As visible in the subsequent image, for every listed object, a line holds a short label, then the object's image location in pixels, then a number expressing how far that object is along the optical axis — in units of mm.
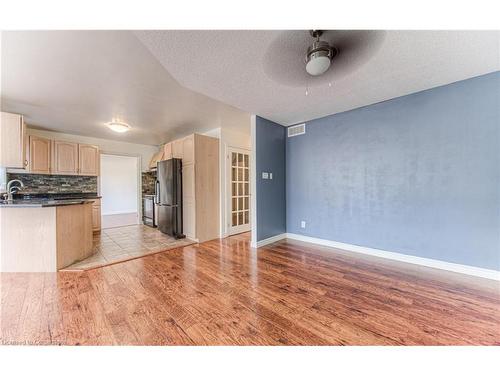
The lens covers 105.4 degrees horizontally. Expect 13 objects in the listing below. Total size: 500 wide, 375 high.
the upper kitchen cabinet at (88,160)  4473
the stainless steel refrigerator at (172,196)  3893
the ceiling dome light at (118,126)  3484
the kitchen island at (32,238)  2352
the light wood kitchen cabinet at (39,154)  3854
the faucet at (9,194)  2949
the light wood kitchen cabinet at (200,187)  3736
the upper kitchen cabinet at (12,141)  2682
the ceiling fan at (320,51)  1469
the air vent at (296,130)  3709
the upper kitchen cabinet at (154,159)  5116
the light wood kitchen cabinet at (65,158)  4176
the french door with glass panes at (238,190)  4352
